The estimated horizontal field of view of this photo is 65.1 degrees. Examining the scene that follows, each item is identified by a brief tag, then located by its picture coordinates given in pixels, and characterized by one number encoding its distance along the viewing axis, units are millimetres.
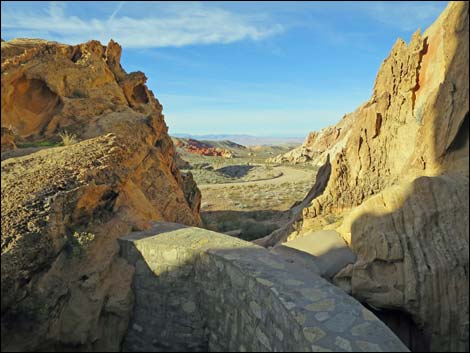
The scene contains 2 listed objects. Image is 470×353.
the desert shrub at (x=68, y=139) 7268
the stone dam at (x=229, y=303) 3854
